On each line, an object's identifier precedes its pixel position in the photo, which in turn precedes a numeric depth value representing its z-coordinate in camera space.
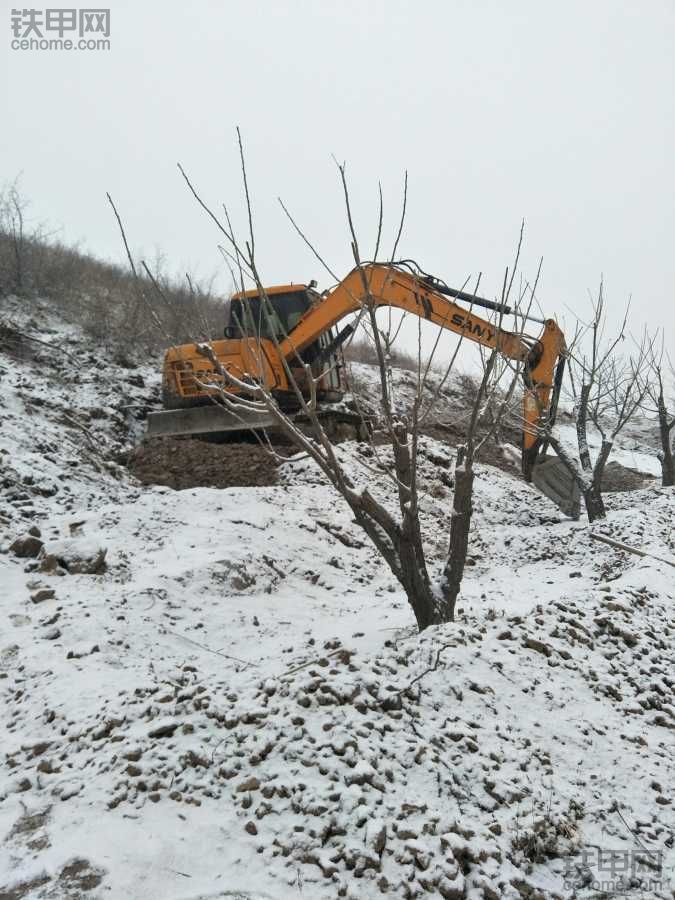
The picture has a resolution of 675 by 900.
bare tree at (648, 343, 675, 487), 11.71
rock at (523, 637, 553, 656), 3.89
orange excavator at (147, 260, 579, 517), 9.17
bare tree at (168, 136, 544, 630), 3.42
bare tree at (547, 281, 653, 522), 8.89
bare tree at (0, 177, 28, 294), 14.77
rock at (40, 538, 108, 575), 5.21
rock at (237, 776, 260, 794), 2.65
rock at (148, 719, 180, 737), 3.01
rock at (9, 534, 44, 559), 5.36
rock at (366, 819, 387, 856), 2.34
